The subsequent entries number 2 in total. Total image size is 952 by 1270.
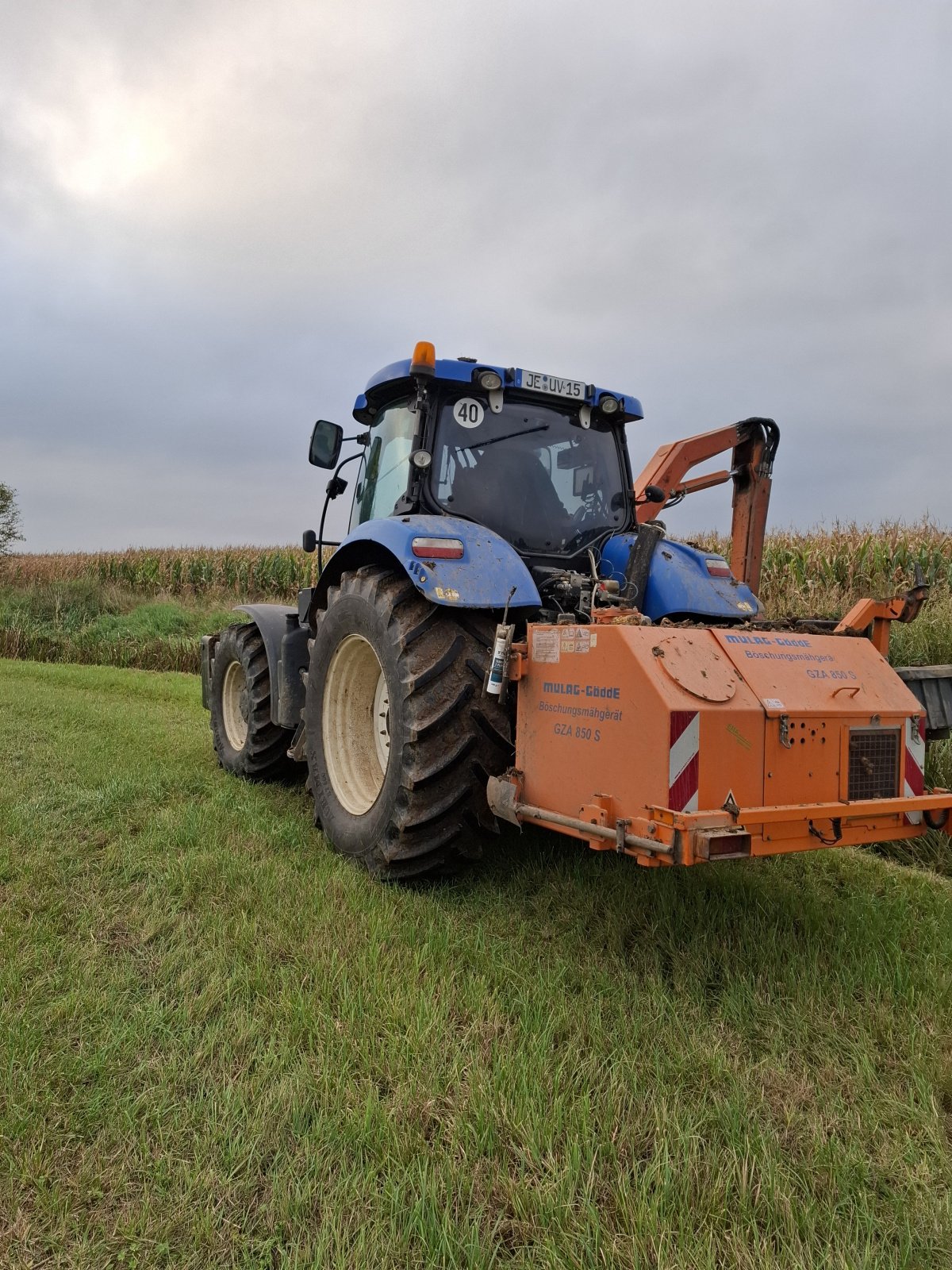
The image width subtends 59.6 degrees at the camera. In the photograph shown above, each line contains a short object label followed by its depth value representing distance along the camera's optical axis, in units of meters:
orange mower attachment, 2.32
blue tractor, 3.12
